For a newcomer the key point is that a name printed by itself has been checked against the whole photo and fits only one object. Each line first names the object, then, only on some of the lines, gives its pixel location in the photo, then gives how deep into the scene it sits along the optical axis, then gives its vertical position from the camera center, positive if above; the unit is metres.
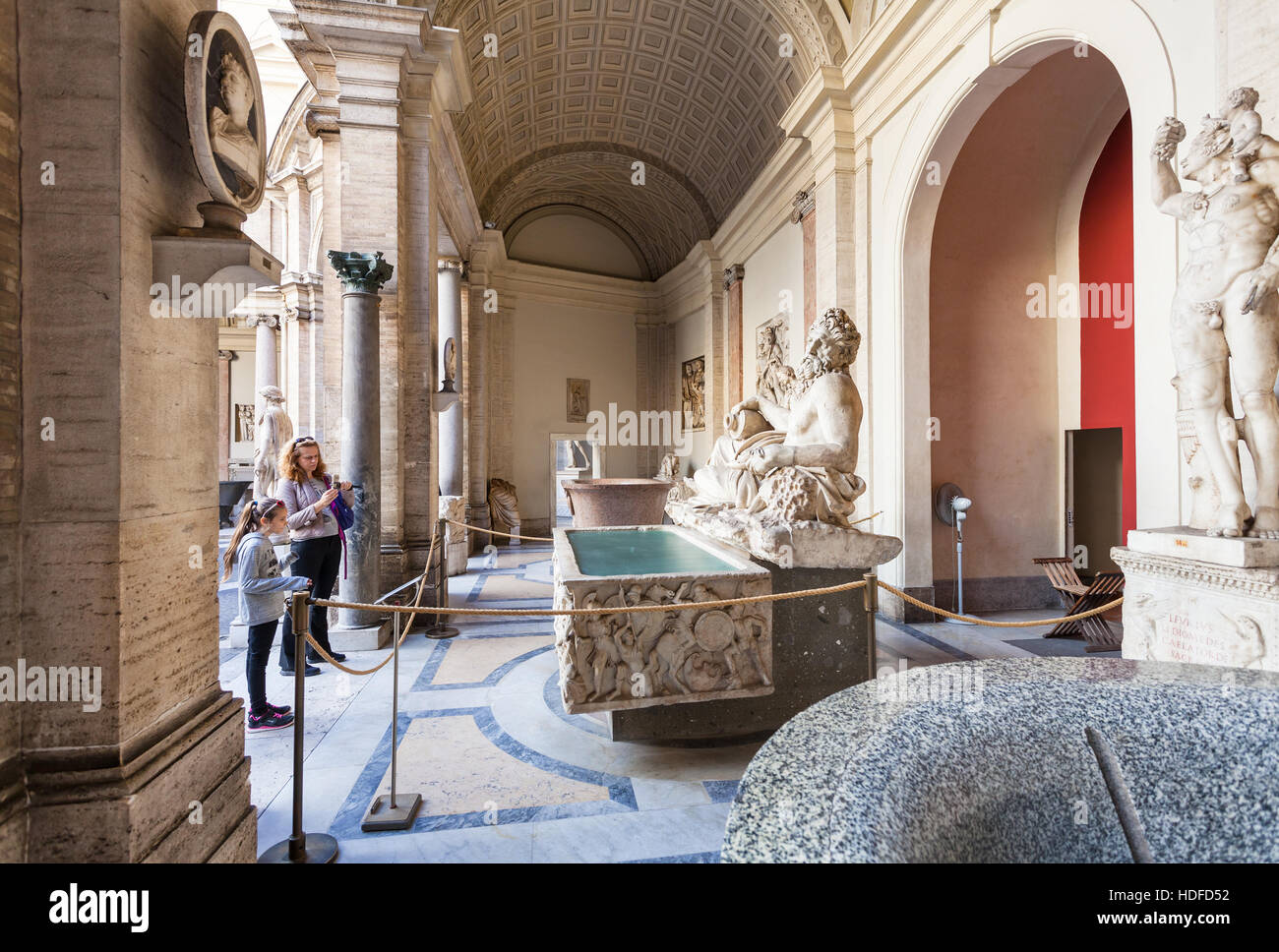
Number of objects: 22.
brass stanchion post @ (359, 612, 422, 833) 2.67 -1.48
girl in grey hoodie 3.46 -0.60
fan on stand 6.93 -0.32
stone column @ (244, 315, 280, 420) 14.02 +2.95
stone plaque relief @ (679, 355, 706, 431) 14.83 +2.11
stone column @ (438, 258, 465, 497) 10.30 +1.13
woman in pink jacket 4.52 -0.29
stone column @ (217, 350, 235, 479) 18.20 +2.15
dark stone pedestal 3.48 -1.18
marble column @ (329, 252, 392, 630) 5.41 +0.63
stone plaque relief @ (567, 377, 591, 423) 16.44 +2.07
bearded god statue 4.09 +0.18
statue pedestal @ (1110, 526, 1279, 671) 2.80 -0.61
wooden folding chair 5.44 -1.11
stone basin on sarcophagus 3.12 -0.85
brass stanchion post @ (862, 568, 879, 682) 2.96 -0.64
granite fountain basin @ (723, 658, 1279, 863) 0.96 -0.49
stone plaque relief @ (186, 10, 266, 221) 2.03 +1.30
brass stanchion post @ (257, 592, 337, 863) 2.34 -1.19
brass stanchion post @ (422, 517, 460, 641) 5.71 -1.16
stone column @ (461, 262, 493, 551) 12.46 +1.84
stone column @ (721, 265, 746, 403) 13.06 +3.17
